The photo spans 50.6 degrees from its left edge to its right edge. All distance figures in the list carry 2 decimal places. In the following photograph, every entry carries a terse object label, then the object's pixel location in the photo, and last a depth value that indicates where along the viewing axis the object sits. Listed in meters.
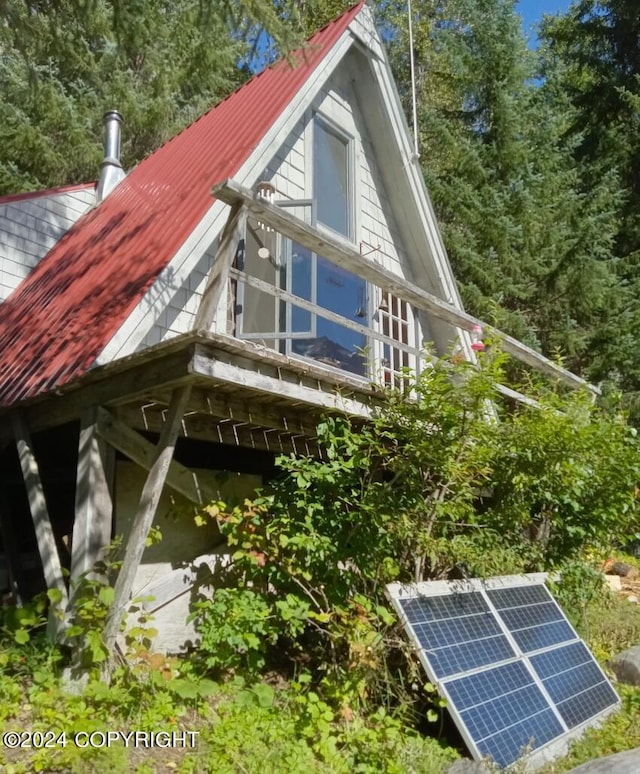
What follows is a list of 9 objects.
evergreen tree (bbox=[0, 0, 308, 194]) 14.67
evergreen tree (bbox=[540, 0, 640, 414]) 14.09
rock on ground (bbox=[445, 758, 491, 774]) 3.83
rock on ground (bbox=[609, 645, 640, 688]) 5.82
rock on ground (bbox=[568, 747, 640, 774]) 3.59
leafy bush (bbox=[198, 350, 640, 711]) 4.68
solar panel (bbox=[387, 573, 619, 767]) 4.19
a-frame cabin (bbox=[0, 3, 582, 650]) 4.62
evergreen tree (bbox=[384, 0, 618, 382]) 12.57
